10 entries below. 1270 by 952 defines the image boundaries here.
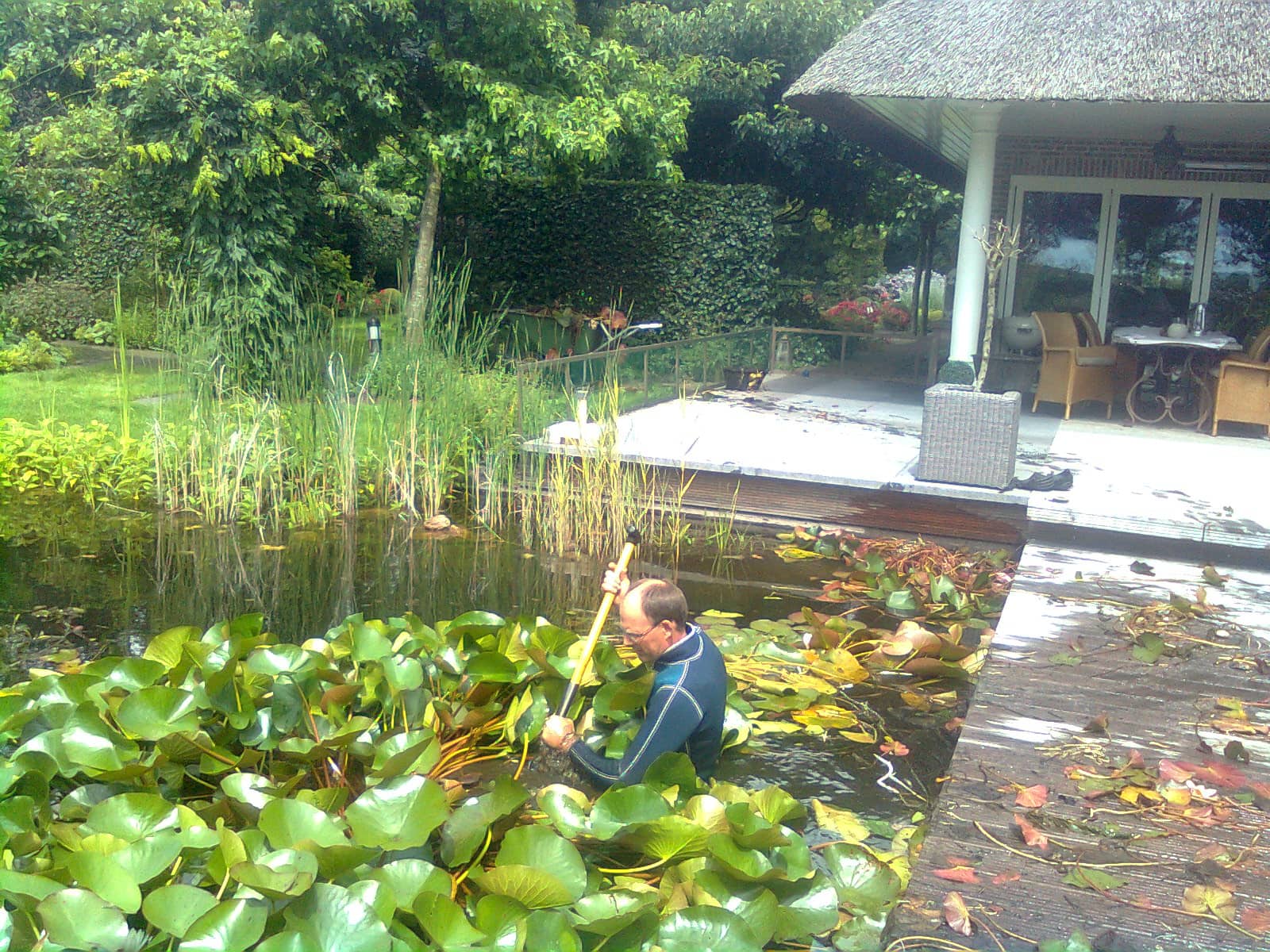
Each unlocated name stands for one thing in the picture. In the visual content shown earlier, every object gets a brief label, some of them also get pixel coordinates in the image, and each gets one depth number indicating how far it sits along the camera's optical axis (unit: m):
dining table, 8.49
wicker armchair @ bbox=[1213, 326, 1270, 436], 8.26
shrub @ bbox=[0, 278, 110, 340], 13.33
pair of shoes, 6.42
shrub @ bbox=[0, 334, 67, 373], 11.46
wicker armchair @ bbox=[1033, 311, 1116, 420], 9.01
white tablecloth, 8.37
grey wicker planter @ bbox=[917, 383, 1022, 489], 6.35
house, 7.45
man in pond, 3.20
